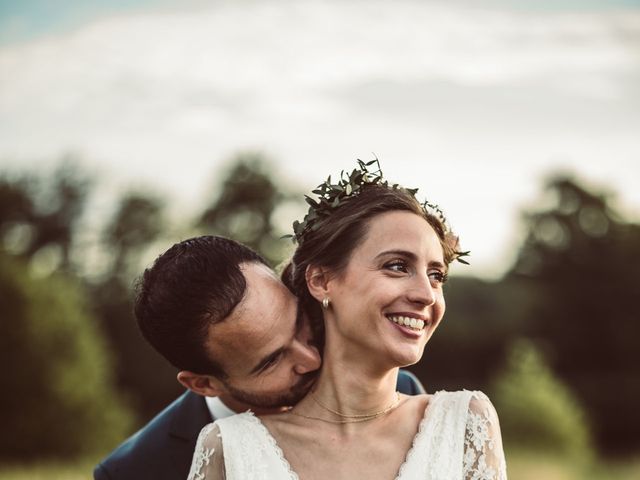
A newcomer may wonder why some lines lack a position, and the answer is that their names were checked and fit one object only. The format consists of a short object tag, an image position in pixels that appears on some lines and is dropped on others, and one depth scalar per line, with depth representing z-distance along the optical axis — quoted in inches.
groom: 147.5
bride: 134.3
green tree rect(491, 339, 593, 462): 762.8
